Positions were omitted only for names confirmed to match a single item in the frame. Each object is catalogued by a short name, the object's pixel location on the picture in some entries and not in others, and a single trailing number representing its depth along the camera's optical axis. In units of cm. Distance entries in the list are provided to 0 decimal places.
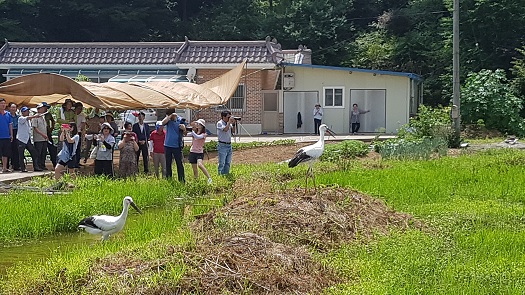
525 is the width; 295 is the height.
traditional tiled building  3350
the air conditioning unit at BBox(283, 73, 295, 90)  3425
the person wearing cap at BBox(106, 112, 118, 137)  1850
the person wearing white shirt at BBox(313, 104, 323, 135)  3334
